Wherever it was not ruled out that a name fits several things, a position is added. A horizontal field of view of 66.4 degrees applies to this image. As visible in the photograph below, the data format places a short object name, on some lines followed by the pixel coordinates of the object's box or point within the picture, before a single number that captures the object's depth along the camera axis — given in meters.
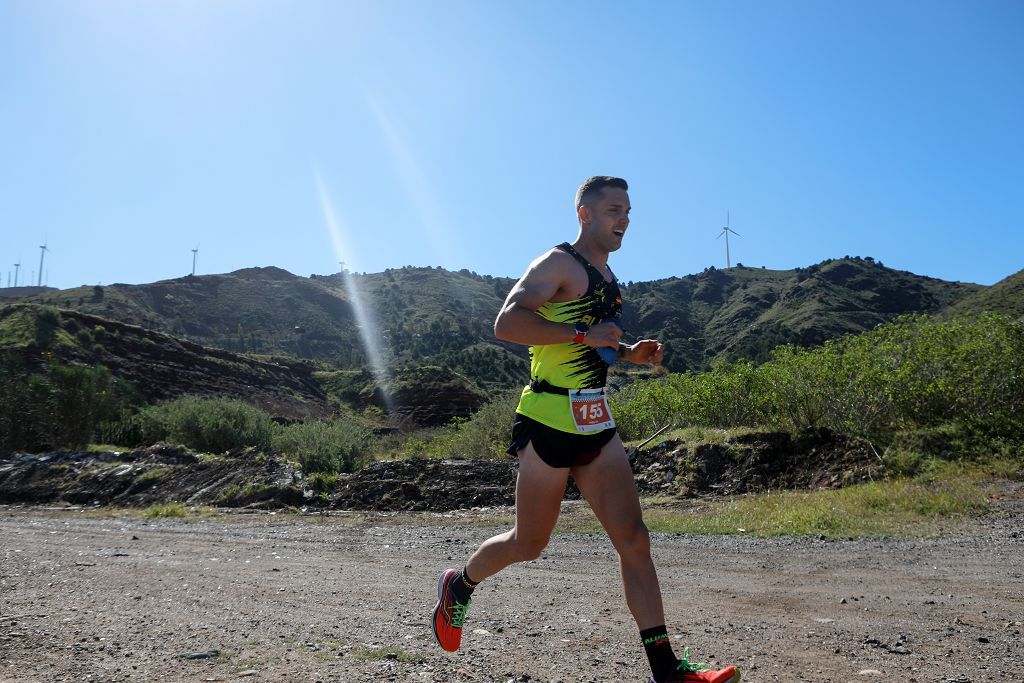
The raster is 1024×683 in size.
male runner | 3.17
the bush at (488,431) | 19.80
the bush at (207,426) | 24.66
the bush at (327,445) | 18.73
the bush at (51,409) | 24.39
